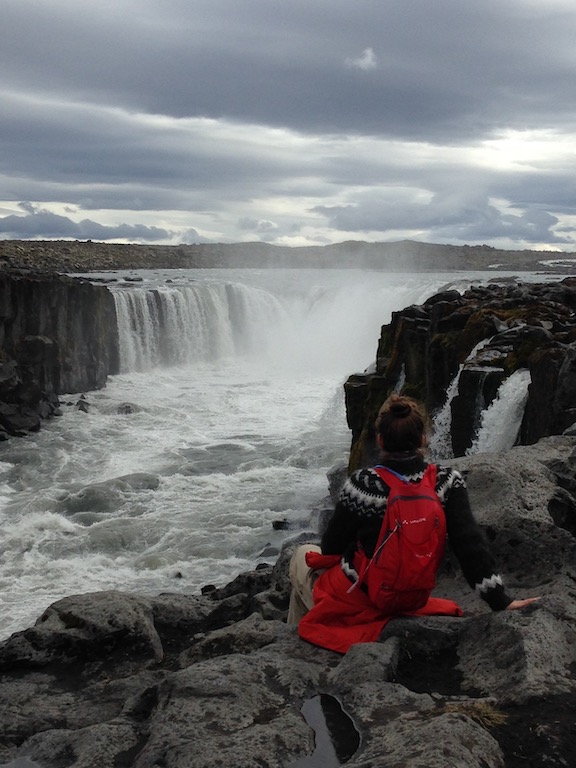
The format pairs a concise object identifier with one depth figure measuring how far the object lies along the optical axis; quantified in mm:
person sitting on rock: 5039
